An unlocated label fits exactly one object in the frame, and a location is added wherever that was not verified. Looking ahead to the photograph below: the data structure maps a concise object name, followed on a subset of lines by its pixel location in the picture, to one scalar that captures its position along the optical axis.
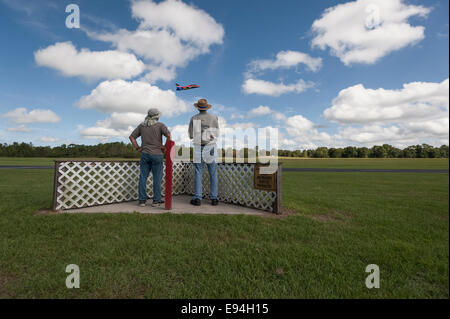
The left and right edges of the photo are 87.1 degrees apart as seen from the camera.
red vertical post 5.00
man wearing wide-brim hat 5.31
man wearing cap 5.26
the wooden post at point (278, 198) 4.73
